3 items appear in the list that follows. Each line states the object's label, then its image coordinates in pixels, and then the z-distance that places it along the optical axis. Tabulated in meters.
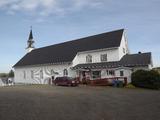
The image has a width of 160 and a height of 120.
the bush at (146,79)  16.70
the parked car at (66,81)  18.84
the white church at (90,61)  19.82
